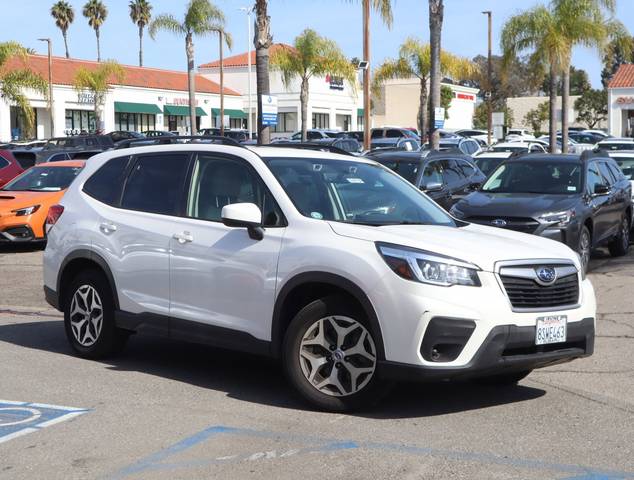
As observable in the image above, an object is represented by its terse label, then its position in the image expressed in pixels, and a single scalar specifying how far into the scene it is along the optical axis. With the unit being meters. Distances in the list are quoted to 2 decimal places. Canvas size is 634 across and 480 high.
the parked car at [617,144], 36.97
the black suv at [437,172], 16.81
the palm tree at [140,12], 103.56
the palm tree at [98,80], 61.66
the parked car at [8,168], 21.41
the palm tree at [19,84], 49.19
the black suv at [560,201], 13.11
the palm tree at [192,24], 50.19
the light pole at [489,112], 49.59
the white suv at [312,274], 6.30
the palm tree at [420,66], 54.62
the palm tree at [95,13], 100.44
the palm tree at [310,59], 56.41
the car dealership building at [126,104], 60.52
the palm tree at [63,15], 96.13
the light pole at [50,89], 56.16
